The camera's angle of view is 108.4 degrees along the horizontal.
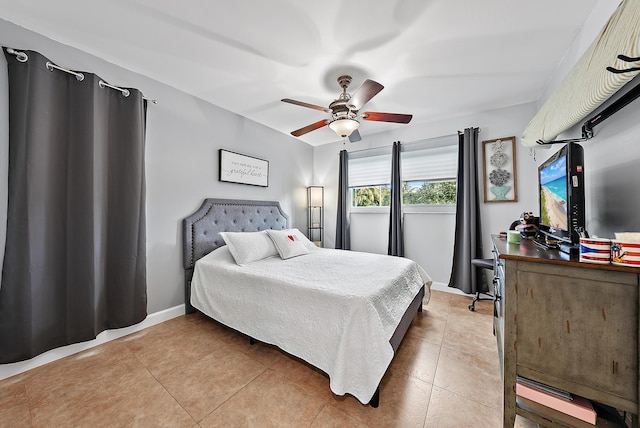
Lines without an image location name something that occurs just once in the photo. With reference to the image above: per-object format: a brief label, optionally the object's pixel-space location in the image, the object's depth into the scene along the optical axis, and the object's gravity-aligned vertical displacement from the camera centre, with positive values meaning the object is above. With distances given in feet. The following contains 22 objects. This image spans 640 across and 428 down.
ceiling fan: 6.99 +3.25
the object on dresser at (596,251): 3.18 -0.48
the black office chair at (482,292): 8.46 -3.24
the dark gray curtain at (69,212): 5.45 +0.06
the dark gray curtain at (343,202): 13.61 +0.79
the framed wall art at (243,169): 10.03 +2.15
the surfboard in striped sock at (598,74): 3.05 +2.42
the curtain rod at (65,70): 5.38 +3.75
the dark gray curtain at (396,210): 11.79 +0.29
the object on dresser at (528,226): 6.42 -0.28
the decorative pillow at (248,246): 8.22 -1.19
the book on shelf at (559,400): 3.50 -2.94
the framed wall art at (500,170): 9.70 +1.99
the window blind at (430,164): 11.12 +2.62
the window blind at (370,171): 12.87 +2.59
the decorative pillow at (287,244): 9.05 -1.18
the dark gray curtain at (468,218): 10.11 -0.10
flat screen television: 3.92 +0.40
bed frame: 8.69 -0.46
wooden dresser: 3.11 -1.68
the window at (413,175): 11.27 +2.14
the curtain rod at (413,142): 11.00 +3.78
